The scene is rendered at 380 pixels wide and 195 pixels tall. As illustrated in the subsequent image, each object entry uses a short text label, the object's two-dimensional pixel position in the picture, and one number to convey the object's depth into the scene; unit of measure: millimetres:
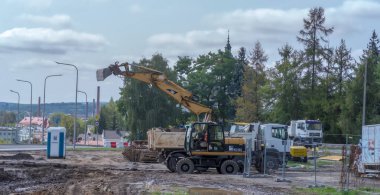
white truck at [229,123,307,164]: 36825
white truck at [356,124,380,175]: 28609
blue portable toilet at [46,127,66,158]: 41688
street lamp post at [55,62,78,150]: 58650
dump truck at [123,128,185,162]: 33000
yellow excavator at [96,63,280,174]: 31094
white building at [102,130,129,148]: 73681
